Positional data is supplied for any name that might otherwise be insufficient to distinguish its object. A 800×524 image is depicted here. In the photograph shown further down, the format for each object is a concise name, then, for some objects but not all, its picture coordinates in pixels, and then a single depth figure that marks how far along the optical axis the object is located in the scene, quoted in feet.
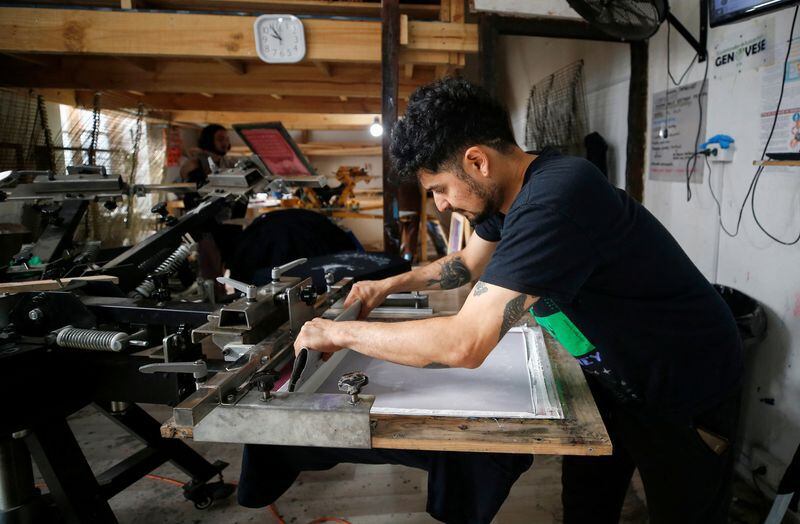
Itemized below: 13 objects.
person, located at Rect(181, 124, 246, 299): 12.33
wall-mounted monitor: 5.19
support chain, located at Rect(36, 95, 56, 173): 11.38
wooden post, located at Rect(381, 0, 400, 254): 8.68
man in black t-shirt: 2.94
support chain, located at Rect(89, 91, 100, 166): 11.44
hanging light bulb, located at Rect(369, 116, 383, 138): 19.04
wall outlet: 6.43
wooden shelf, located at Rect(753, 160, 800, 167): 4.94
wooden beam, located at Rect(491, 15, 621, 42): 9.06
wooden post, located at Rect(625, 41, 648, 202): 8.15
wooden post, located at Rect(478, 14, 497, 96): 9.16
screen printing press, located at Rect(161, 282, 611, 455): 2.71
